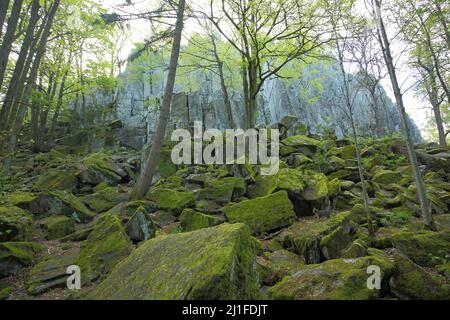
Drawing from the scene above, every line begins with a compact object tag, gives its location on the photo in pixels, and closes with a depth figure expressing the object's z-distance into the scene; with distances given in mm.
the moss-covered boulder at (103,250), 4703
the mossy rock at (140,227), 5668
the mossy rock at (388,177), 8992
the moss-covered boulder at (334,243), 4738
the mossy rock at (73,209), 7543
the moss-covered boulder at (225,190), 7785
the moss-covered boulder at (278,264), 4082
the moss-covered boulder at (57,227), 6562
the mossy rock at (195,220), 5961
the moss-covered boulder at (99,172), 10367
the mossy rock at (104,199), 8250
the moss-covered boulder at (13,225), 5582
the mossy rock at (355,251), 4480
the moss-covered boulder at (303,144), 11344
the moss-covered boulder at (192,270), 2411
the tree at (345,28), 6848
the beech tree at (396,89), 5484
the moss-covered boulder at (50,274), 4449
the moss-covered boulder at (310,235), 4839
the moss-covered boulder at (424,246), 4551
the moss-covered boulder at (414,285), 3360
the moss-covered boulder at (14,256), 4870
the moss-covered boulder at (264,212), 6152
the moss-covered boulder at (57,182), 9570
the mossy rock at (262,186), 7480
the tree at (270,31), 10617
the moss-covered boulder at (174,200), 7406
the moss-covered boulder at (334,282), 3193
